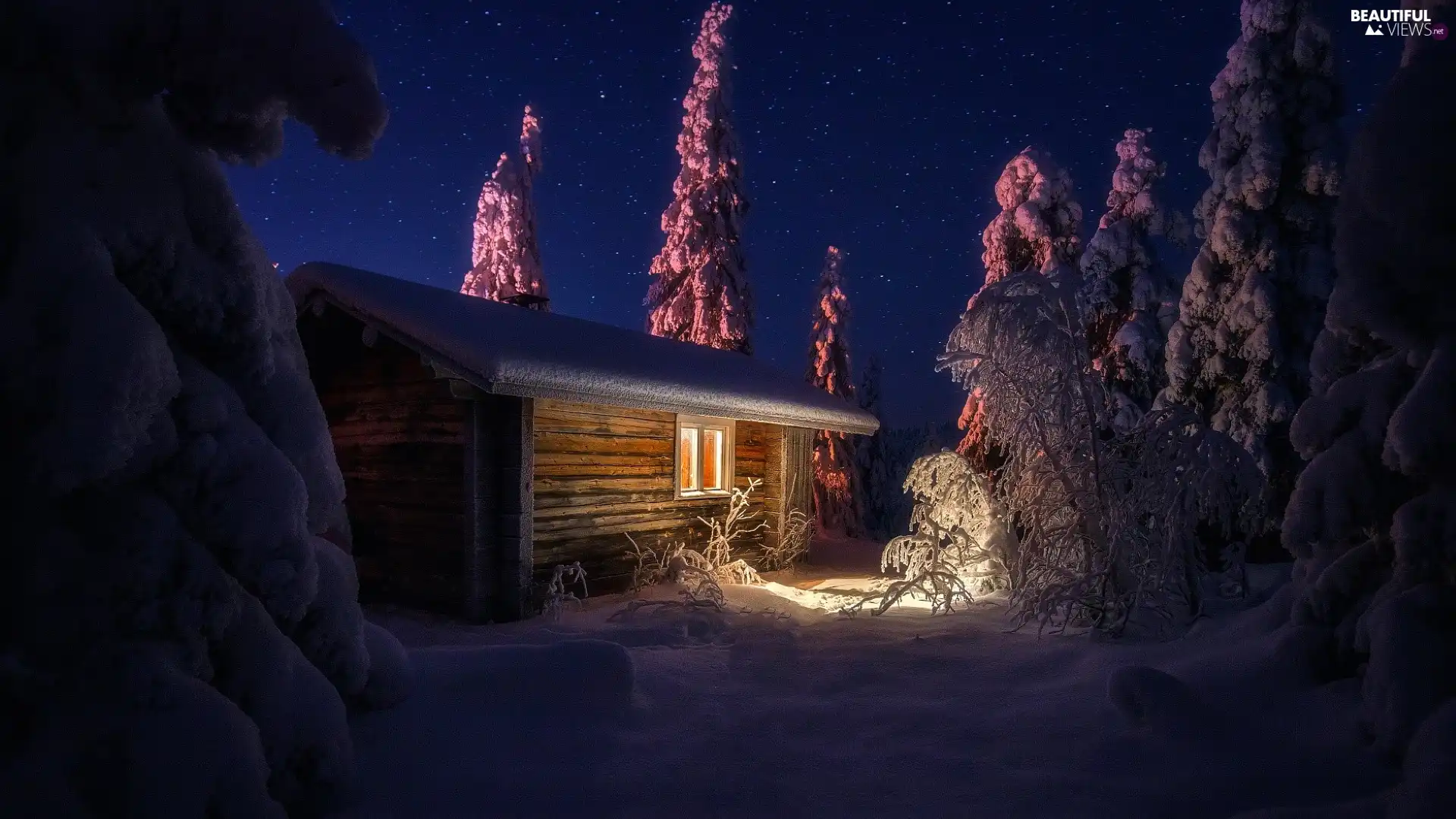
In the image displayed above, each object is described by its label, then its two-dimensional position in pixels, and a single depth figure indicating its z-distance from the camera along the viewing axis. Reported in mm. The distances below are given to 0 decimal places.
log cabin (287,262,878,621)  8531
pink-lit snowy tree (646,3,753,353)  22109
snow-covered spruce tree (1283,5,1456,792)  3066
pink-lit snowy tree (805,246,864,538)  24469
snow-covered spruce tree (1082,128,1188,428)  17141
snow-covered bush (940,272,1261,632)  6934
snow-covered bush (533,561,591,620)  8875
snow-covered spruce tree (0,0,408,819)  2496
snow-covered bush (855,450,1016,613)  9977
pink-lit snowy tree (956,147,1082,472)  18078
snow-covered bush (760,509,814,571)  13180
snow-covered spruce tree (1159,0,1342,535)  13375
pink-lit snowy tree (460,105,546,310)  25656
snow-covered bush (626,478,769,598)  10344
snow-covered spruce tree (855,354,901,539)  30469
